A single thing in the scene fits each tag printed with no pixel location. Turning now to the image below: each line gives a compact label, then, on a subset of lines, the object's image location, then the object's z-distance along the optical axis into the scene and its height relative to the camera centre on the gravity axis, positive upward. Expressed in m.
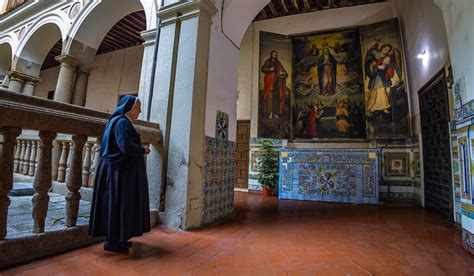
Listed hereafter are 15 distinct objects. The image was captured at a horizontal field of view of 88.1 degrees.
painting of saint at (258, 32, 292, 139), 6.84 +2.22
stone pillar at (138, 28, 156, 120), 3.29 +1.24
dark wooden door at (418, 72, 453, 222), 3.85 +0.43
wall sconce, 4.62 +2.19
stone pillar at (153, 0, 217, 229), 2.80 +0.68
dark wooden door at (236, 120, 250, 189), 7.39 +0.31
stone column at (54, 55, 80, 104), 5.11 +1.59
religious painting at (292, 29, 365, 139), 6.48 +2.18
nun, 1.90 -0.24
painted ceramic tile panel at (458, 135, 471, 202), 2.33 +0.04
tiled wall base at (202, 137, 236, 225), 3.10 -0.25
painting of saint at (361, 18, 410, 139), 5.77 +2.12
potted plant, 6.40 -0.11
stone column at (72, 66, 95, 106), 5.34 +1.53
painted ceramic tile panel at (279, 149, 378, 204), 5.31 -0.20
